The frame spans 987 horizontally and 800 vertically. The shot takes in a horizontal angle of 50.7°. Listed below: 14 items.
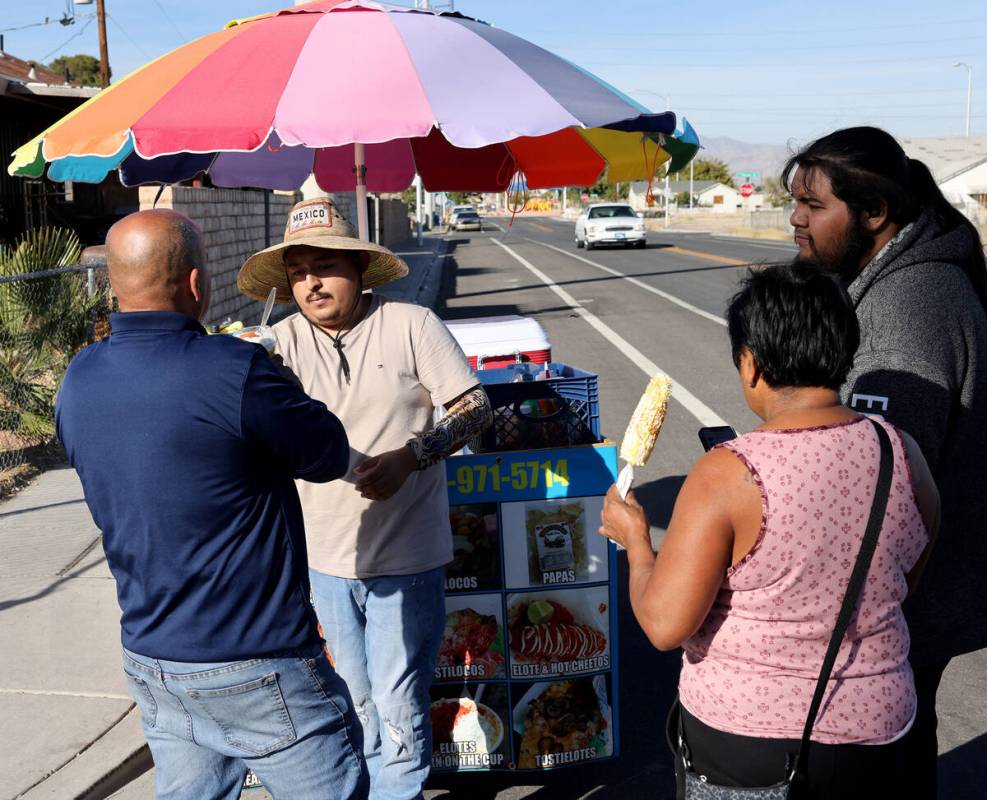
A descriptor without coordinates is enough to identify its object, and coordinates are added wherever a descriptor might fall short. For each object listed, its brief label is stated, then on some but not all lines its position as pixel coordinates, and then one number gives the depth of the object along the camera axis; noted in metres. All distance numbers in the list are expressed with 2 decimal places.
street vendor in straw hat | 3.08
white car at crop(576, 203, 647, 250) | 39.41
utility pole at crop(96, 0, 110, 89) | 35.81
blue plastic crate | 3.72
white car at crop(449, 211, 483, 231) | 69.47
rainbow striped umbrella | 3.26
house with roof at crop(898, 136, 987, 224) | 67.25
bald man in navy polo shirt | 2.23
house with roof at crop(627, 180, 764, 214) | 133.75
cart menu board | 3.65
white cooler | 4.95
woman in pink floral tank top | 1.98
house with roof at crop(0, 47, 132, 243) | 17.62
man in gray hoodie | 2.39
